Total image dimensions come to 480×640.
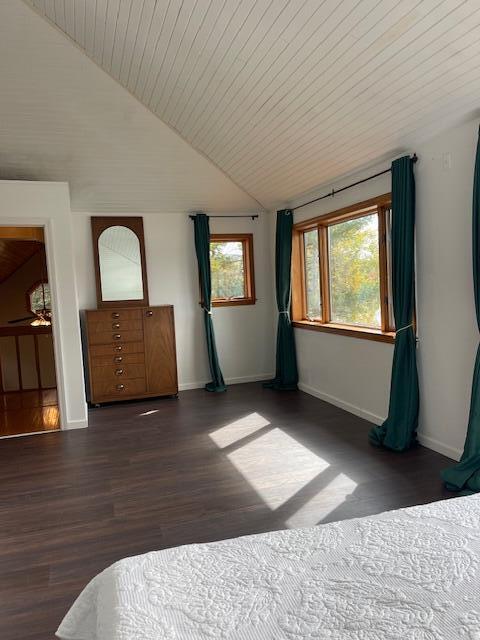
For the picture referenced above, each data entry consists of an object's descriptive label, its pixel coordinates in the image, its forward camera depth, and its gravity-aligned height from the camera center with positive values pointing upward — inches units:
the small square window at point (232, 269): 253.4 +5.6
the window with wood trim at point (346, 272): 167.5 +1.1
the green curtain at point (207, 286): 240.1 -2.5
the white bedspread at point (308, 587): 38.3 -27.8
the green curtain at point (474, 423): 115.3 -37.8
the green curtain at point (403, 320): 143.3 -14.8
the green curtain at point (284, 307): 229.3 -14.4
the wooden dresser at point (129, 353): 219.5 -31.4
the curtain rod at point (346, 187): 155.3 +32.6
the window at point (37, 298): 318.3 -5.6
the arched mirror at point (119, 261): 230.7 +11.6
